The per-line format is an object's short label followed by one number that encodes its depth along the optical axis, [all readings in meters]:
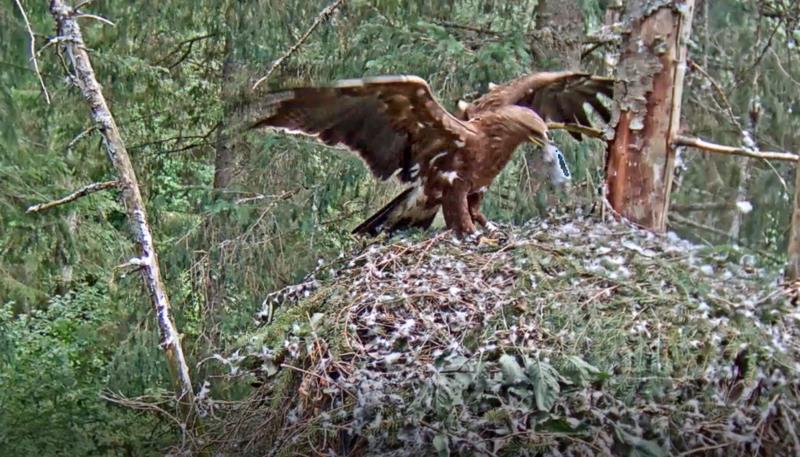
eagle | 8.62
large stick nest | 6.16
